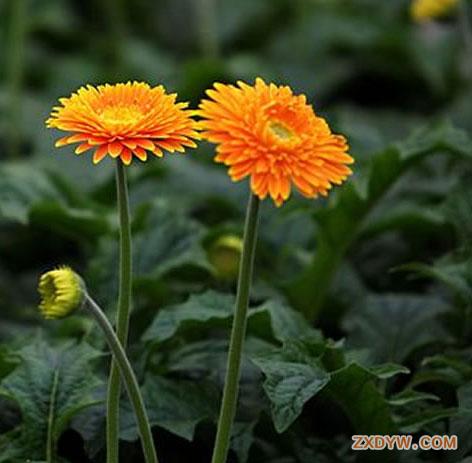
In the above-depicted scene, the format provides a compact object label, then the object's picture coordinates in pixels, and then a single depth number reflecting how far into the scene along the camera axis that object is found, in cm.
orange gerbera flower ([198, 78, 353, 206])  310
